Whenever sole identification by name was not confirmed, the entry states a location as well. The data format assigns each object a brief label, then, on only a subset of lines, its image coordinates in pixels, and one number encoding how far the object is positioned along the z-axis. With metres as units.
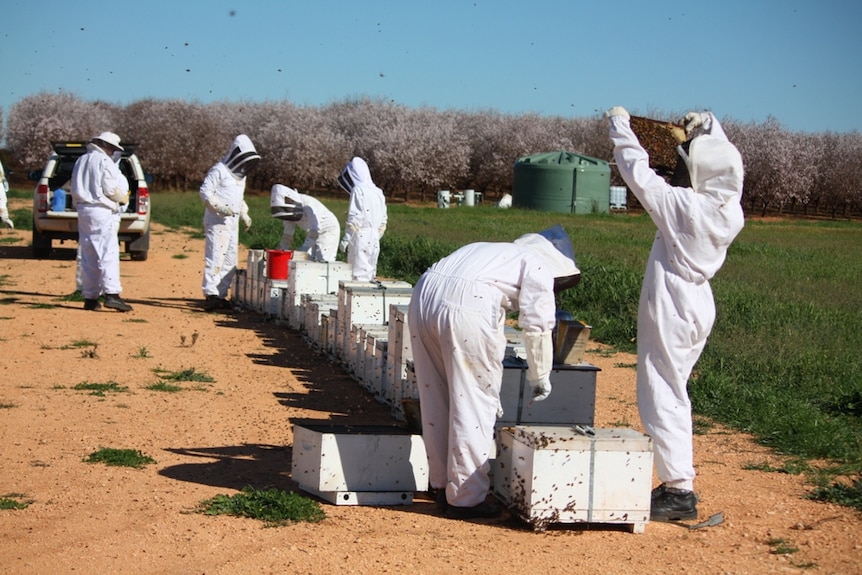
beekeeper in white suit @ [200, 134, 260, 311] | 15.89
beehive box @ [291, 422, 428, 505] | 6.77
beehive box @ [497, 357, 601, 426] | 7.70
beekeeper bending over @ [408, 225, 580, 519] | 6.39
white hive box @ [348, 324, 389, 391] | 10.95
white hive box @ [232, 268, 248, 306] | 16.98
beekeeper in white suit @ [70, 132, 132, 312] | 15.09
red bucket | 15.34
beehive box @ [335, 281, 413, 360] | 11.43
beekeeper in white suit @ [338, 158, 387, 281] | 15.33
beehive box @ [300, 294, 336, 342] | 13.24
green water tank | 55.12
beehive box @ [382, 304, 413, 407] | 9.40
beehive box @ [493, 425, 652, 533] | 6.32
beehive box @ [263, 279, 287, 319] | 15.36
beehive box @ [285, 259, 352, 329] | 14.27
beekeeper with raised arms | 6.62
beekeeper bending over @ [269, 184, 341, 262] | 16.72
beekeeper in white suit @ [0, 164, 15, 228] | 22.81
